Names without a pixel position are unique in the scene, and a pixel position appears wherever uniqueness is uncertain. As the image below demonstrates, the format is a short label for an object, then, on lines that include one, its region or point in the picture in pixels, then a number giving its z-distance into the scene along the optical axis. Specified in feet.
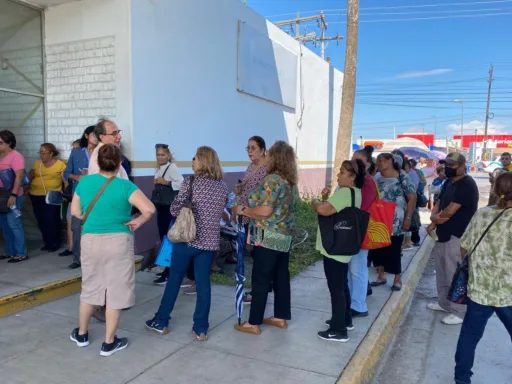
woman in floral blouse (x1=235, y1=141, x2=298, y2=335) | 13.03
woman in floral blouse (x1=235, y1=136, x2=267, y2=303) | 15.55
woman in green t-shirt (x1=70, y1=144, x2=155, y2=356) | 11.27
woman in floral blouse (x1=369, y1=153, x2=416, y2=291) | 19.13
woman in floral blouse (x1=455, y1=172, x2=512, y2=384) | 10.69
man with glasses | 13.56
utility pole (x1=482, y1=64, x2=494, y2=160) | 185.20
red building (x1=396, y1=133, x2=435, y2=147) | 234.33
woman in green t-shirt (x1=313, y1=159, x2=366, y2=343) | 12.91
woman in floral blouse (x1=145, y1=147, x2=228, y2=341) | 12.80
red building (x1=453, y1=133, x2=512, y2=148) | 264.74
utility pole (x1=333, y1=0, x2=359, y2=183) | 39.19
